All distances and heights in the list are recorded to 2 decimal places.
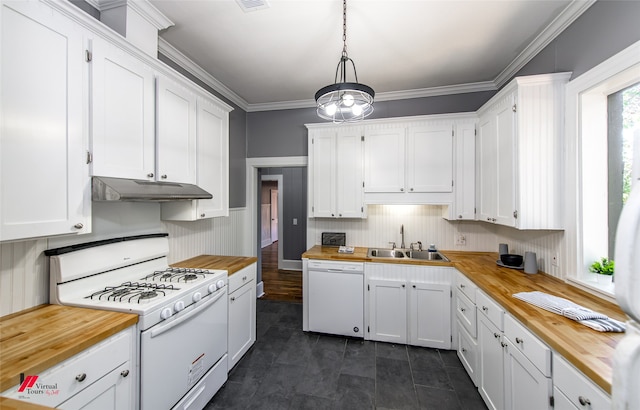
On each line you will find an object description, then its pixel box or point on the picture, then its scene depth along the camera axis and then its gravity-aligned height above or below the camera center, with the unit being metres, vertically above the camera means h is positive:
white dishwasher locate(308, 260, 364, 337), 2.67 -1.05
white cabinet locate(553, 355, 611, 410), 0.89 -0.76
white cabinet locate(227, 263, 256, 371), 2.17 -1.06
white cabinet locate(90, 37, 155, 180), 1.40 +0.60
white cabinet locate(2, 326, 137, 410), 0.94 -0.77
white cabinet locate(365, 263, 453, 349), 2.49 -1.07
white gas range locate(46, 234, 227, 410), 1.38 -0.62
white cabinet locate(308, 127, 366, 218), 3.00 +0.42
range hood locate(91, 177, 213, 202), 1.36 +0.10
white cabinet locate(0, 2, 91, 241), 1.06 +0.39
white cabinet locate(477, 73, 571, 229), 1.85 +0.44
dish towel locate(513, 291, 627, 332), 1.15 -0.58
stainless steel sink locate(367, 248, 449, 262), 2.86 -0.61
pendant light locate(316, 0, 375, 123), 1.46 +0.72
